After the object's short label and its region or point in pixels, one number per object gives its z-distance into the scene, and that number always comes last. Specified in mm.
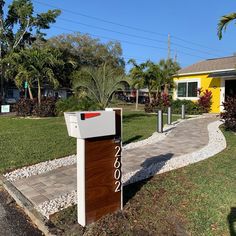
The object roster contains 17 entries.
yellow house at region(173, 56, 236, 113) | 19297
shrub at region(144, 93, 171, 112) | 21156
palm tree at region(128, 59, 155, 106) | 21609
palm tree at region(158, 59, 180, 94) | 21906
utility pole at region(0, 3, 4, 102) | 35156
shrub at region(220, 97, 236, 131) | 10700
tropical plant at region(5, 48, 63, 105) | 18516
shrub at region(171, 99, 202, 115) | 19938
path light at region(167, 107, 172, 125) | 13390
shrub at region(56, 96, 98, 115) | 12963
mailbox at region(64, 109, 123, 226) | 3520
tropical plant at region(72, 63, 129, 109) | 12266
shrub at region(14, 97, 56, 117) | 18453
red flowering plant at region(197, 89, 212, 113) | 20000
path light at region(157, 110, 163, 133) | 10852
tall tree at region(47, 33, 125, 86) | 46066
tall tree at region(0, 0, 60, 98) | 34584
